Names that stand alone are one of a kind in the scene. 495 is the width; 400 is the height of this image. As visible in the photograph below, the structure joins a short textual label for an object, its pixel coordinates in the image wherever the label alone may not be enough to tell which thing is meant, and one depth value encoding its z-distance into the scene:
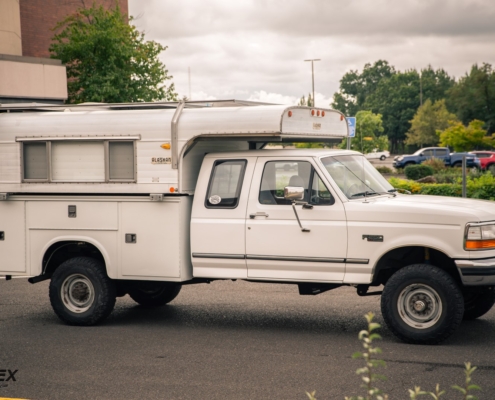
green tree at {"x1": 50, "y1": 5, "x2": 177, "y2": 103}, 32.31
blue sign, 17.74
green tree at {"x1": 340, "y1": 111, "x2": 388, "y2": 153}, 49.89
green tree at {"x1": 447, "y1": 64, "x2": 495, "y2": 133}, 75.56
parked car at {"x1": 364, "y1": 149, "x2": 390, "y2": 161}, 73.97
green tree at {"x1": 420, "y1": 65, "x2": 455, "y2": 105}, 117.88
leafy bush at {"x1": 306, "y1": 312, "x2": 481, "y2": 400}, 3.37
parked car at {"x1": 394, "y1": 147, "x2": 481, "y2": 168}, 49.22
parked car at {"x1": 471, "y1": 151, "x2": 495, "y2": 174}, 45.22
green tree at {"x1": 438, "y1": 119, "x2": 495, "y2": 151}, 53.56
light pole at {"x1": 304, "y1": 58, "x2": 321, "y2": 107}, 59.86
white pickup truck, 7.83
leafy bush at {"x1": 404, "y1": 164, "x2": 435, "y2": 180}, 35.75
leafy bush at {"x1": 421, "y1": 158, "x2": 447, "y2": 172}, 42.40
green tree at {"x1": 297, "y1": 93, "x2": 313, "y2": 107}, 57.45
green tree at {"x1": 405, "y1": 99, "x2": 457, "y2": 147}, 87.06
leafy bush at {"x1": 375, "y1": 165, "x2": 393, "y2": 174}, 45.09
